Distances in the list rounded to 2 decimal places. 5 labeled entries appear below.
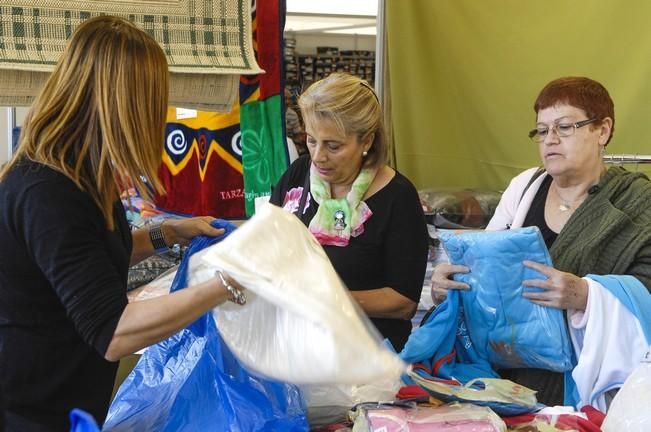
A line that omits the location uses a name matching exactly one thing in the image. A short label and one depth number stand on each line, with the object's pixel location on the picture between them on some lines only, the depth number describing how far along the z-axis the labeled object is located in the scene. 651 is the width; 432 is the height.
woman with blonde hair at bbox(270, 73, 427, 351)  1.71
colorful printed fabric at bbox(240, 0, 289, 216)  2.65
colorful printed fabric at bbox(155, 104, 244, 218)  2.73
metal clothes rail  1.99
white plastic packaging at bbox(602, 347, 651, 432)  1.19
